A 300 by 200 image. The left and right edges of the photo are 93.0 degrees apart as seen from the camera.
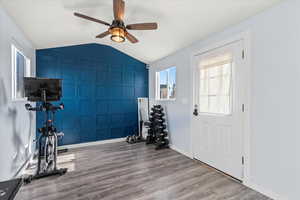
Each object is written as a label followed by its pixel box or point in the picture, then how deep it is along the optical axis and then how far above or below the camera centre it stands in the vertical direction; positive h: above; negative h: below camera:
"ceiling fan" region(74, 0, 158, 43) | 1.74 +1.03
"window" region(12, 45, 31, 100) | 2.36 +0.55
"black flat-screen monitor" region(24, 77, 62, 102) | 2.31 +0.17
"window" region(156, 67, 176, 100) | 3.88 +0.44
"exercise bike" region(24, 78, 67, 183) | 2.34 -0.17
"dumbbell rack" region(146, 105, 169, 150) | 3.80 -0.83
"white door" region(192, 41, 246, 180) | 2.20 -0.17
